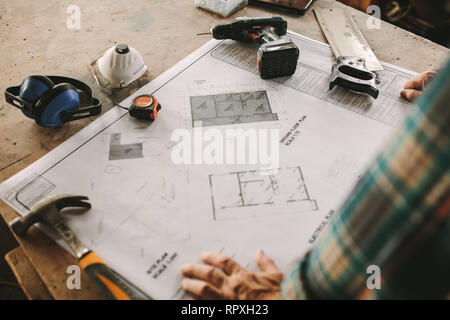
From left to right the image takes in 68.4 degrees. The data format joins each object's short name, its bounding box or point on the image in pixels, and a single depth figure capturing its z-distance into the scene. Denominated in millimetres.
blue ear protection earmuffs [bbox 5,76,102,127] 570
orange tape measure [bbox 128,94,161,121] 616
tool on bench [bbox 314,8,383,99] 671
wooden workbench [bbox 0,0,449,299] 616
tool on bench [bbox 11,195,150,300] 424
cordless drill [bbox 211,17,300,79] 684
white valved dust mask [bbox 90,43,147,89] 673
